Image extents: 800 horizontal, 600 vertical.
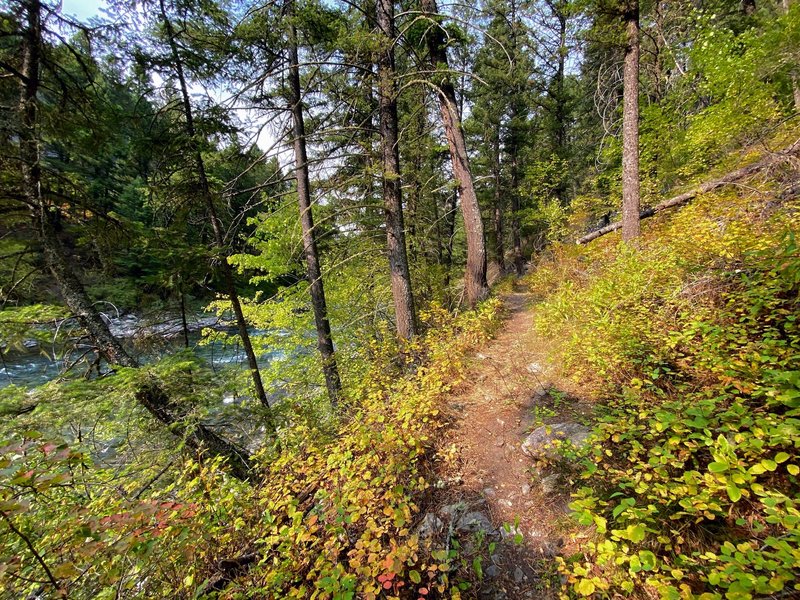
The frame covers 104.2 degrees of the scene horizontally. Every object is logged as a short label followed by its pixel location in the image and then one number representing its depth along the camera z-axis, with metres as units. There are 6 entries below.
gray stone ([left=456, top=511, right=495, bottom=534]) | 2.93
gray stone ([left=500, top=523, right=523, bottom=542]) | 2.78
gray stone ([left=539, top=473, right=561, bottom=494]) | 2.94
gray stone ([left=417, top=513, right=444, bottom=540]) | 2.95
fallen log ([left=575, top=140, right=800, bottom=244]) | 4.81
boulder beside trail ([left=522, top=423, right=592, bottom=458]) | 3.11
